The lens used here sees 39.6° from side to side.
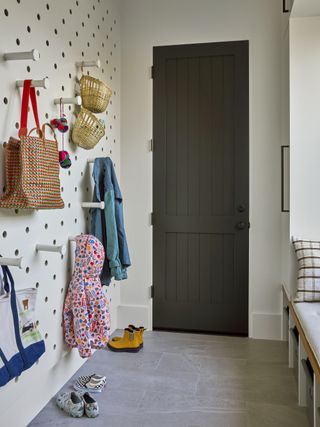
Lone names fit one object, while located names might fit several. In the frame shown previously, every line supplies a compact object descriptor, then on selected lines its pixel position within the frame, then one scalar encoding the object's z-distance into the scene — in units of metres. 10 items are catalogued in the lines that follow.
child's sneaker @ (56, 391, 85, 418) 2.22
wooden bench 1.94
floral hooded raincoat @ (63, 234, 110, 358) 2.50
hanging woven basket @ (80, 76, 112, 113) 2.68
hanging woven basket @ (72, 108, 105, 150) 2.58
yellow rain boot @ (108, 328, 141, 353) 3.12
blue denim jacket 2.87
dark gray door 3.51
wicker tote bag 1.84
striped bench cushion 2.76
